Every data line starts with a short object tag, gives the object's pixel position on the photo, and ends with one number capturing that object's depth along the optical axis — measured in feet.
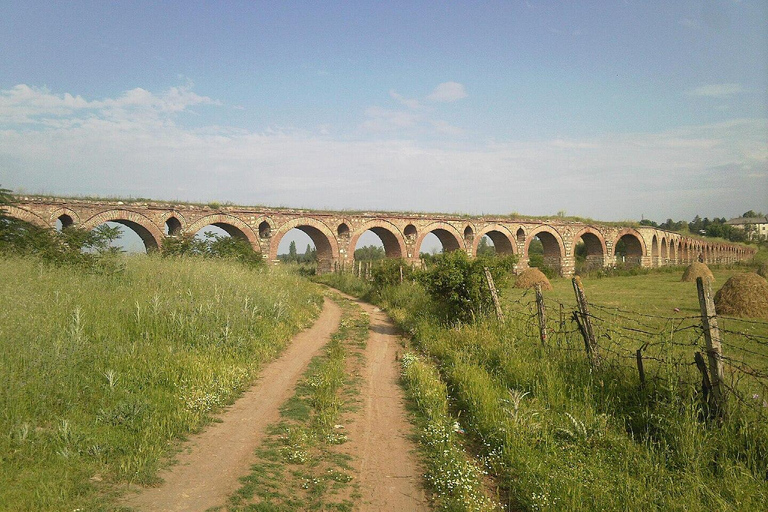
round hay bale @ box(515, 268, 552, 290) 62.44
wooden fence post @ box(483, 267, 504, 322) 27.25
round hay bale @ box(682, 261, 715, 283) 65.28
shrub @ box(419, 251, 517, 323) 30.35
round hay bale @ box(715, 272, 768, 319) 35.68
